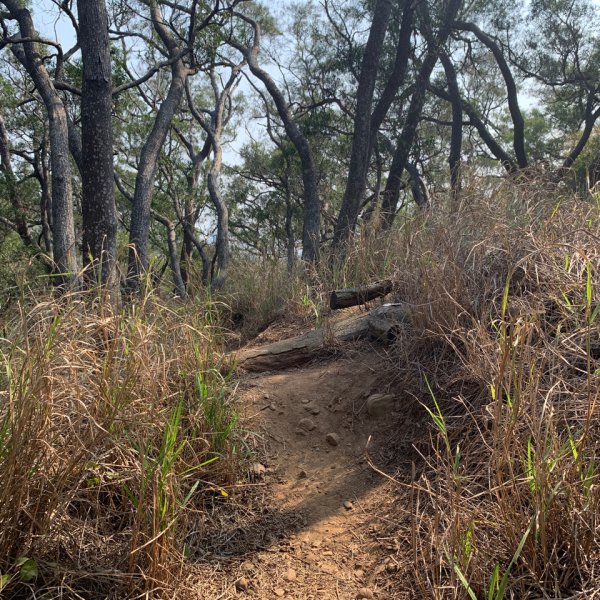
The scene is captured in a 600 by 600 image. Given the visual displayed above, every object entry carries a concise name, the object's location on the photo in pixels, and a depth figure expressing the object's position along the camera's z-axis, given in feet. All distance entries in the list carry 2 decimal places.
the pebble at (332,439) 9.40
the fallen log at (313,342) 12.17
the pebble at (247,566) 6.73
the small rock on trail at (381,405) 9.62
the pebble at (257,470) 8.59
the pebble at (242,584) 6.39
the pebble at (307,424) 9.87
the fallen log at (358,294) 14.33
